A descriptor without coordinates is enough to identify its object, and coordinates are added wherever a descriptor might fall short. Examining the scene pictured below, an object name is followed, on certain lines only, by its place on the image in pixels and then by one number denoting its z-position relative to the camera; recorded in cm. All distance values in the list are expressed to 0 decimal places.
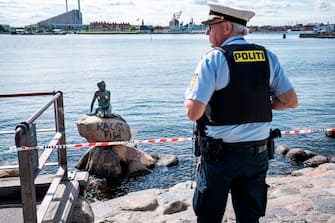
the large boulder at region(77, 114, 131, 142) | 1162
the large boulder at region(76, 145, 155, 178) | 1169
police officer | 280
